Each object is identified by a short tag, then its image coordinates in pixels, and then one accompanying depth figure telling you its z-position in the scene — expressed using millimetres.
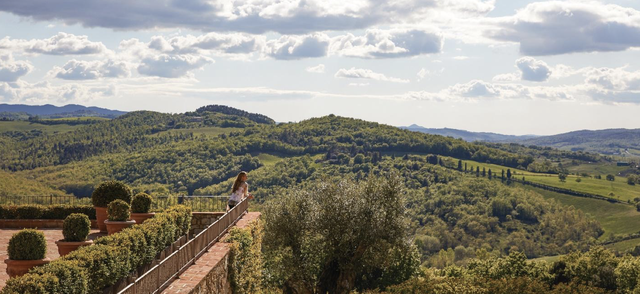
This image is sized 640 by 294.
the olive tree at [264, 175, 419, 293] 28594
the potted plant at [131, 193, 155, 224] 15703
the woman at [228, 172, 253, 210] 20297
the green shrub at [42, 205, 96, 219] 19547
